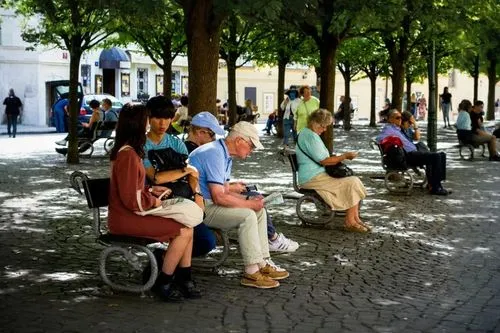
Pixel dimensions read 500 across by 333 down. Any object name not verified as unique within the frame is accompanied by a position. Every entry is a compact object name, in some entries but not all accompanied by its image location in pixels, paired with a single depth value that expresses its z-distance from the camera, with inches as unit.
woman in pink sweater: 259.1
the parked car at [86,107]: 1477.6
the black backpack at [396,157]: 553.6
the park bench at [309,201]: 420.5
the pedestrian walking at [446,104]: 1622.8
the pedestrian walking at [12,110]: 1344.7
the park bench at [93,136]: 877.8
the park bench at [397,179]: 563.8
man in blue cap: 322.0
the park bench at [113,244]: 267.1
